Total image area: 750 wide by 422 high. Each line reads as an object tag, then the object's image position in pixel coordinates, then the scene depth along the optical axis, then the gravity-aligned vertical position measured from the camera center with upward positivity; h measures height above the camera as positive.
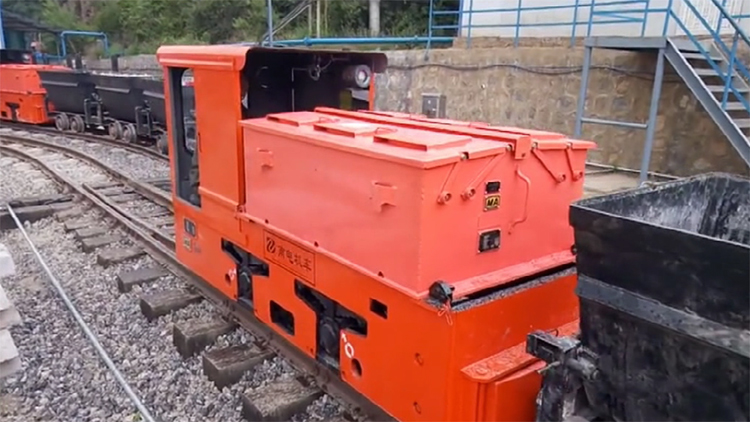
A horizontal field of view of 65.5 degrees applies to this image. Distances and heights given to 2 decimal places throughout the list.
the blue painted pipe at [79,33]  24.29 +0.98
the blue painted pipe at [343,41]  13.36 +0.55
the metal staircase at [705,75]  7.44 +0.00
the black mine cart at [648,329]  1.85 -0.86
